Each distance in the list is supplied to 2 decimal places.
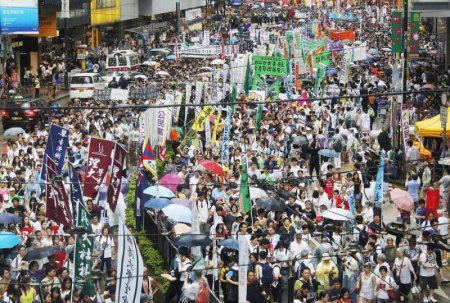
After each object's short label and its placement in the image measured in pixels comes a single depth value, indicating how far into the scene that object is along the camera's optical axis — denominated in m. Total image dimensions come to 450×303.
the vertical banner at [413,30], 36.38
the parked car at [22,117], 34.56
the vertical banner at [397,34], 38.25
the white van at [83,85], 43.31
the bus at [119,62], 50.66
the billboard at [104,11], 61.00
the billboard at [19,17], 46.16
